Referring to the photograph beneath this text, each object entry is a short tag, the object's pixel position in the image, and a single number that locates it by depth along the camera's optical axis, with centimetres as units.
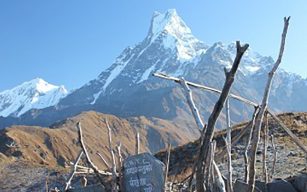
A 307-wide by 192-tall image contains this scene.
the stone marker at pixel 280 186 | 633
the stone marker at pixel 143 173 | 525
